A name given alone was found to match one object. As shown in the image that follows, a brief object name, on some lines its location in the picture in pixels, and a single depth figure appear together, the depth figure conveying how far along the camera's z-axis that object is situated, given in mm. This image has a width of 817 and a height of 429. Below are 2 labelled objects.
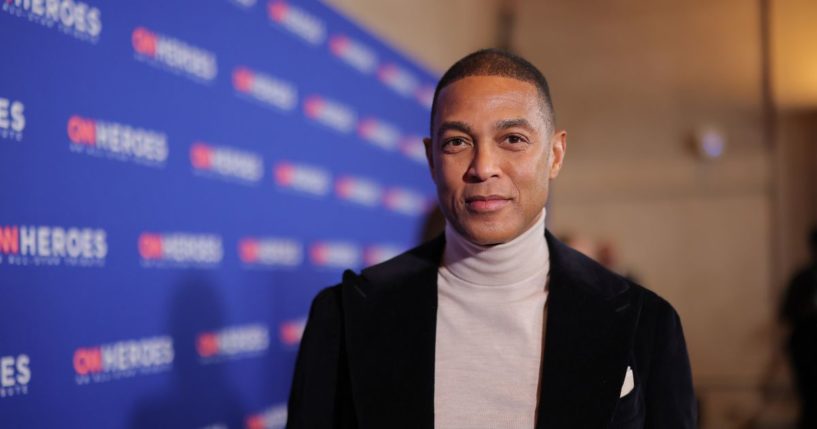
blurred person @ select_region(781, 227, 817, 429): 5883
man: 1539
